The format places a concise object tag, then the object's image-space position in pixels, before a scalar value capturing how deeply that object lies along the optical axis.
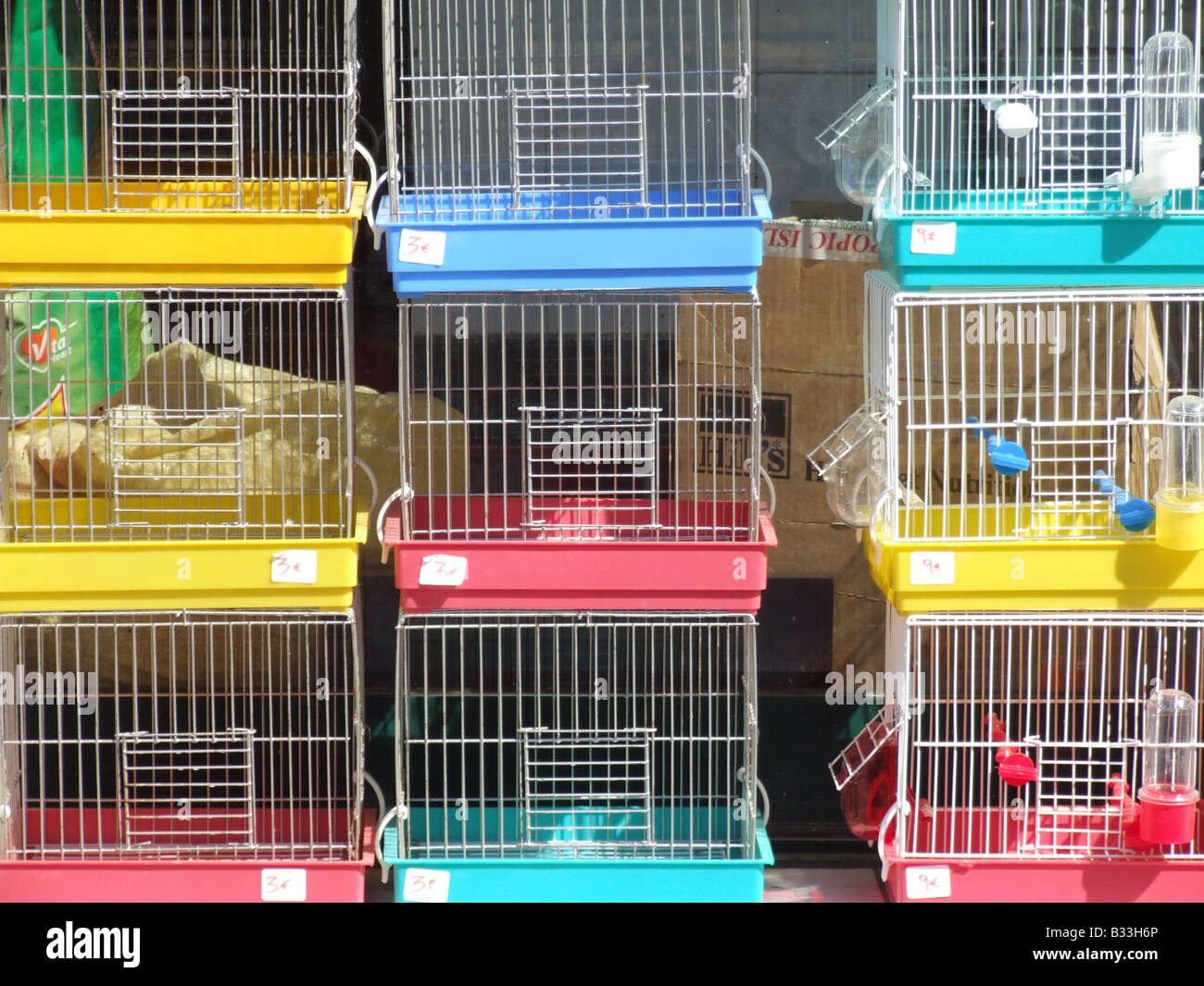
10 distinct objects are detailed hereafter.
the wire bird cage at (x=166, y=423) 4.87
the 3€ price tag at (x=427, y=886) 4.91
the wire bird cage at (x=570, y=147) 4.62
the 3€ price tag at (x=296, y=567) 4.77
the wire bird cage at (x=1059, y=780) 4.83
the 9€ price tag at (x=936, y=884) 4.86
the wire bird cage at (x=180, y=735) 5.04
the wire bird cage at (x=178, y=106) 4.81
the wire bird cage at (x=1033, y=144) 4.60
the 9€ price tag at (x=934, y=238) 4.62
